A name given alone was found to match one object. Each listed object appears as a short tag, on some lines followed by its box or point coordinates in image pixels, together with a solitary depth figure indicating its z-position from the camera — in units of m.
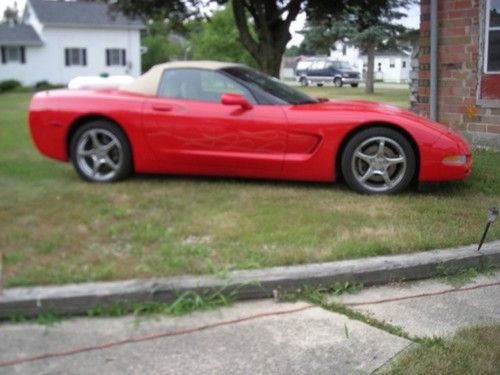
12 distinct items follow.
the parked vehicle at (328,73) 44.69
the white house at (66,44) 42.62
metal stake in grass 4.27
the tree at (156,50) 55.88
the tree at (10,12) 83.26
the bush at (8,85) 38.12
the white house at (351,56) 71.94
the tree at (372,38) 33.25
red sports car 5.66
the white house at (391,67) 68.50
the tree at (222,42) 42.38
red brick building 8.59
